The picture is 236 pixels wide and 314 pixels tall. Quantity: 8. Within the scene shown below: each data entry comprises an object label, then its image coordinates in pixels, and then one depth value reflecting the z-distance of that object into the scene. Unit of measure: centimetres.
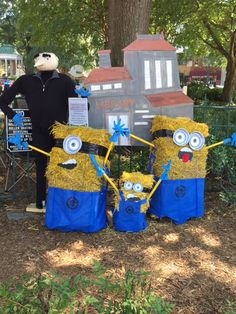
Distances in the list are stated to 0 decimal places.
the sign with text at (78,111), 310
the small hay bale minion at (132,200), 293
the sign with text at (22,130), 365
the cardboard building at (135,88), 333
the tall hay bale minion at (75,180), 291
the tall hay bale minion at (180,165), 310
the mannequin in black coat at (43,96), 314
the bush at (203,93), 1533
